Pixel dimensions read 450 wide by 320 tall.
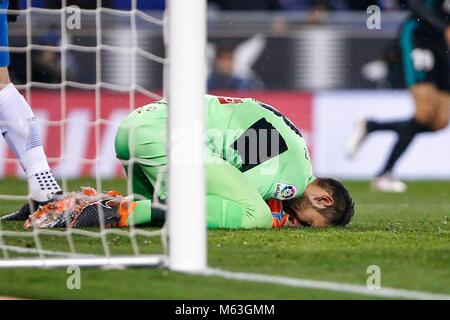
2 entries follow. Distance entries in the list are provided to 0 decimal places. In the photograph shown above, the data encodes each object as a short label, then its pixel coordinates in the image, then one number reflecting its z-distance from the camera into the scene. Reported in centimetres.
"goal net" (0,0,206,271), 906
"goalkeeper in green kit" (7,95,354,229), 1165
